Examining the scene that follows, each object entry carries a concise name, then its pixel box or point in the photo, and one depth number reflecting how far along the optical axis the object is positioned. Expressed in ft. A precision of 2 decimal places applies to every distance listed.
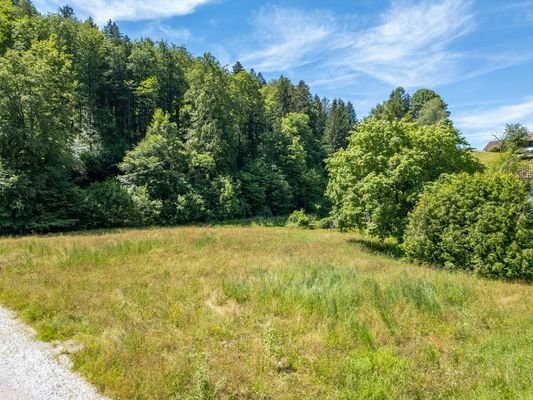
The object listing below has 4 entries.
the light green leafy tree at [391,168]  67.62
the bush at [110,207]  87.01
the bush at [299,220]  119.44
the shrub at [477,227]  47.26
